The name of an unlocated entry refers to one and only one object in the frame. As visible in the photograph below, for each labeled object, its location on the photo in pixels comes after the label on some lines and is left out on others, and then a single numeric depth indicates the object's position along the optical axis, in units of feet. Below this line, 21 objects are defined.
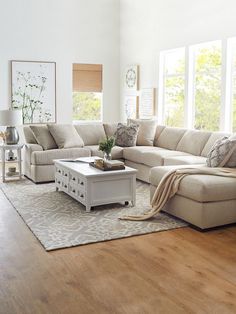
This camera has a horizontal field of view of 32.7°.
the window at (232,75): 19.83
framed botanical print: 26.99
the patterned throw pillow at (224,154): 14.51
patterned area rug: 12.25
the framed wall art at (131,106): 28.45
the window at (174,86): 24.26
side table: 20.48
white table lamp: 20.38
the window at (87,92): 29.19
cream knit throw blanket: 13.62
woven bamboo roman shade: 29.07
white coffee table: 14.84
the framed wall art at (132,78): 27.94
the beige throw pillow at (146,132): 22.75
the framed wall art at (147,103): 26.50
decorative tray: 15.37
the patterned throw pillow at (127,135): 22.39
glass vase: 16.43
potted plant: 16.19
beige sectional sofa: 12.84
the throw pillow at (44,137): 20.95
